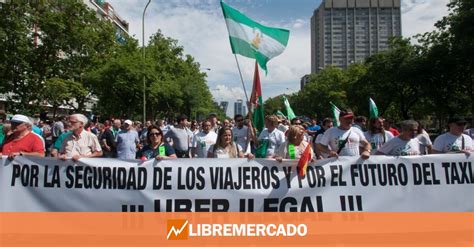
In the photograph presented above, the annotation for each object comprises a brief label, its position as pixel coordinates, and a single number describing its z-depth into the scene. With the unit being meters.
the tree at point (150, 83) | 32.47
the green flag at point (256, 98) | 6.76
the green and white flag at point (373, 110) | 9.44
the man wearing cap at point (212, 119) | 9.53
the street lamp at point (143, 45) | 31.64
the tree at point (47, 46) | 35.53
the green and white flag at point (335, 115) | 11.54
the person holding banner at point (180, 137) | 9.87
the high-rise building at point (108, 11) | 79.28
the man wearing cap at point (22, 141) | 5.68
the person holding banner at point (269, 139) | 7.78
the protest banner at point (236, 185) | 5.29
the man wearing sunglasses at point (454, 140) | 6.18
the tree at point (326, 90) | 60.56
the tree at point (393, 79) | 32.50
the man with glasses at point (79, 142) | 6.27
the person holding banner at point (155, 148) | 5.88
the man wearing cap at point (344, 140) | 6.30
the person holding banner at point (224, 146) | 6.18
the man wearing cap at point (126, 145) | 9.35
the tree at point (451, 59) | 24.77
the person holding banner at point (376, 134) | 7.75
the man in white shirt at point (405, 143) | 6.10
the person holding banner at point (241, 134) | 9.80
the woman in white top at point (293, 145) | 5.95
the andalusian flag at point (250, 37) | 6.50
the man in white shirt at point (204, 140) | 8.91
